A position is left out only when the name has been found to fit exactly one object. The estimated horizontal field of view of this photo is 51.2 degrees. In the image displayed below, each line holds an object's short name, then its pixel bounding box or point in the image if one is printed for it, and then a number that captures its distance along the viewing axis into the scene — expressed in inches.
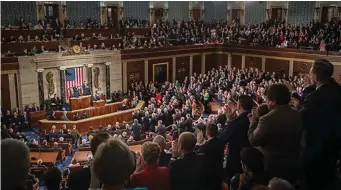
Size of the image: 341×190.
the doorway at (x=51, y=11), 988.6
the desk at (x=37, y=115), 741.3
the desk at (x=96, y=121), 708.0
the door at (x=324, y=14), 1037.8
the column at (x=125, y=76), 949.2
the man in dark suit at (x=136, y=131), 551.7
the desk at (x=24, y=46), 767.2
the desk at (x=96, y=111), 738.8
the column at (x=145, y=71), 989.8
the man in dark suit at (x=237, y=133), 162.1
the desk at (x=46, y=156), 500.7
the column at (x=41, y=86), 797.2
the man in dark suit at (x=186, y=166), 143.0
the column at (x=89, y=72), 867.4
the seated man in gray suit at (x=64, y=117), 722.0
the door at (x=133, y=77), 968.3
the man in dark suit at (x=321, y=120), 153.8
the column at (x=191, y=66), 1085.8
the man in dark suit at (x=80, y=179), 139.5
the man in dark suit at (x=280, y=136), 138.4
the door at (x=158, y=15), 1184.2
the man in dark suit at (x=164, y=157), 179.9
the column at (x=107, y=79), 905.5
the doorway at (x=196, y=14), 1261.1
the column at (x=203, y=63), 1105.3
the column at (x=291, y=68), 937.1
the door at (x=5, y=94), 739.1
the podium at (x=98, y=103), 781.9
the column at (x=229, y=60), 1086.5
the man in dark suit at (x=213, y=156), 159.8
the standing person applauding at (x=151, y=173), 130.0
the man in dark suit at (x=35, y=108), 754.2
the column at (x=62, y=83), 824.2
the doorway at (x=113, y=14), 1088.8
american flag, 845.2
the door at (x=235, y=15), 1240.8
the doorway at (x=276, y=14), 1152.0
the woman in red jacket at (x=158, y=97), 832.1
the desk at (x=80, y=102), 758.5
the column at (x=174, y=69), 1047.6
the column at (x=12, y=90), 758.5
